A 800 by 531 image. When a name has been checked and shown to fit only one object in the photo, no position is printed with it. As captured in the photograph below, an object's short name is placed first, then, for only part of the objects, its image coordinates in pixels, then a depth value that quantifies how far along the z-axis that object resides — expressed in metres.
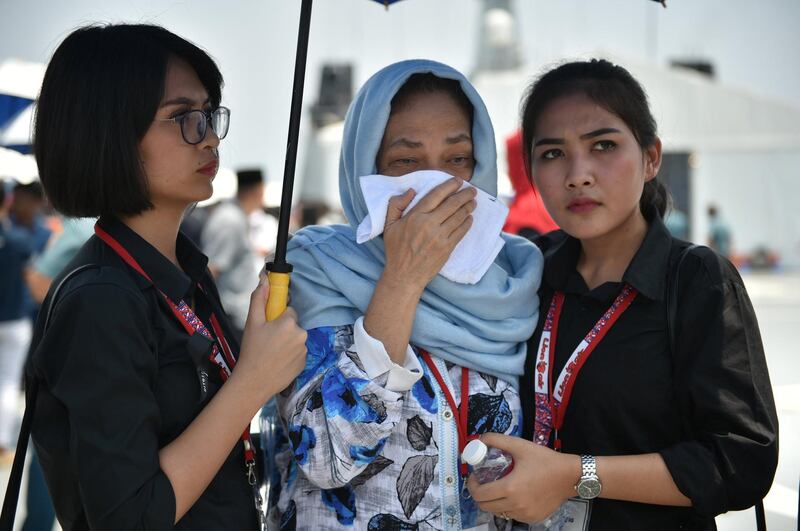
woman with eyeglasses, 1.47
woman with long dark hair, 1.73
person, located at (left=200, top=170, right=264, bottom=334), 6.76
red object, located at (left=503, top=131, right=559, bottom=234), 4.25
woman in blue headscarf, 1.79
